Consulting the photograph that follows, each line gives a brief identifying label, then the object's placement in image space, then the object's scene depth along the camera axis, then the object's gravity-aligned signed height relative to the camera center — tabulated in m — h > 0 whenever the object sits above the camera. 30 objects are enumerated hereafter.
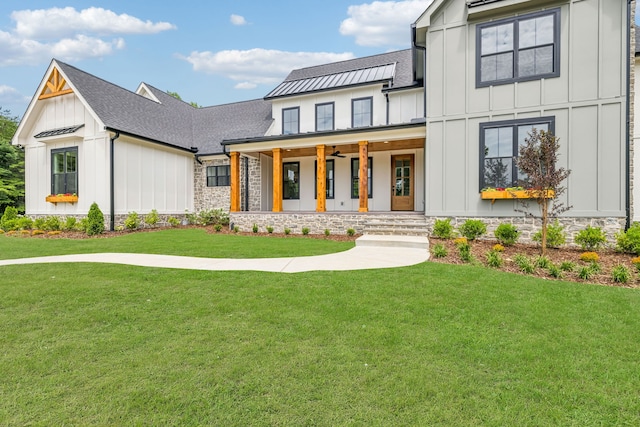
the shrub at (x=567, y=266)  5.93 -1.09
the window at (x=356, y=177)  14.37 +1.39
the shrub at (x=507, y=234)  8.44 -0.70
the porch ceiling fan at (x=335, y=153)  13.84 +2.36
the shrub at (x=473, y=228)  8.98 -0.58
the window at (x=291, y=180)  15.71 +1.36
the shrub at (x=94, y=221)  11.91 -0.48
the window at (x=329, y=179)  15.01 +1.35
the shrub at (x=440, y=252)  7.07 -0.99
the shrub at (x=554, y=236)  8.10 -0.74
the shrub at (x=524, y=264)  5.98 -1.08
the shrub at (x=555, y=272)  5.66 -1.15
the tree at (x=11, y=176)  19.44 +2.17
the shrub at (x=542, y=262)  6.11 -1.06
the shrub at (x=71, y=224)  12.74 -0.63
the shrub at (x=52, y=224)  12.88 -0.64
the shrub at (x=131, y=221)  12.93 -0.53
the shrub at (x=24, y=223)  13.51 -0.62
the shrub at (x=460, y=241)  8.01 -0.87
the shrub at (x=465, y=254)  6.72 -0.98
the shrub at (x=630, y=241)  7.46 -0.79
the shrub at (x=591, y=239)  7.83 -0.77
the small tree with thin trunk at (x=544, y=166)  6.98 +0.90
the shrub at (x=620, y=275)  5.35 -1.13
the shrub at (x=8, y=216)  13.69 -0.34
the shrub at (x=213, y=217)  14.59 -0.41
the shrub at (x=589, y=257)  6.76 -1.06
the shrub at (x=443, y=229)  9.28 -0.62
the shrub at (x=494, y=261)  6.32 -1.05
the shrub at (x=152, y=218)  13.83 -0.43
